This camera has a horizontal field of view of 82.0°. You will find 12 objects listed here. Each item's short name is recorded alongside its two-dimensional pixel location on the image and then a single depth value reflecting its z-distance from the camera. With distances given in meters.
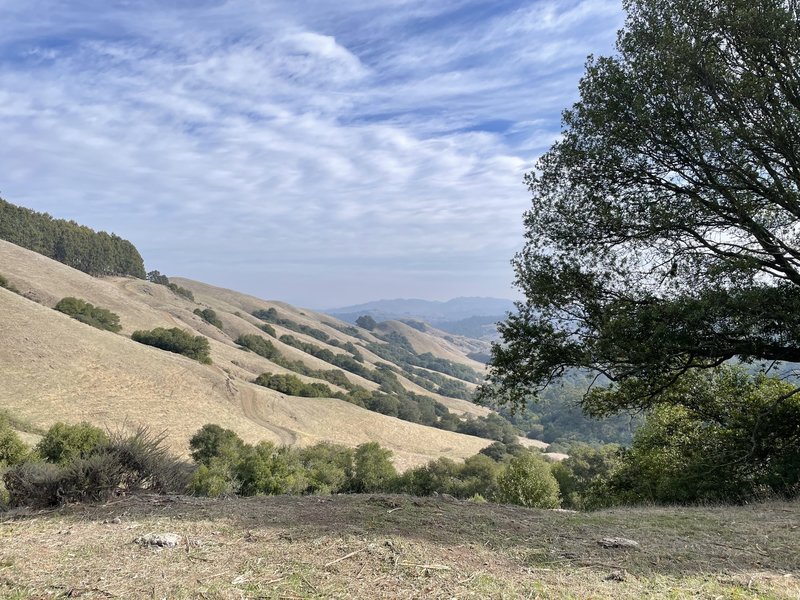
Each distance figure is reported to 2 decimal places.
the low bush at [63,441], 27.05
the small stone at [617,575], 4.54
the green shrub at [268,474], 35.81
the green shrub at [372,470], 43.81
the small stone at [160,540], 5.09
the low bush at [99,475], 6.77
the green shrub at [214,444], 40.91
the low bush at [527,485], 33.75
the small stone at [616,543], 5.63
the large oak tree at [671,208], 9.16
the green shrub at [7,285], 66.57
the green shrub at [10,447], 25.48
